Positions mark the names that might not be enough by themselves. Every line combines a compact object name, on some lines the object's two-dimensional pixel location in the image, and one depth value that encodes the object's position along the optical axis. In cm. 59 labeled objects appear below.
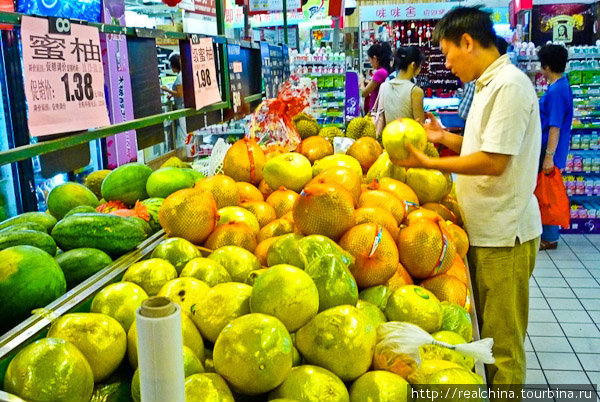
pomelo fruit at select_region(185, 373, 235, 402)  107
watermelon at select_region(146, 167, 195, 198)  225
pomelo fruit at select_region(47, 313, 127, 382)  116
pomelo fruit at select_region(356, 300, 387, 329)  146
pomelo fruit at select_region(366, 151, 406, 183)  265
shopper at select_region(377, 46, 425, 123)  493
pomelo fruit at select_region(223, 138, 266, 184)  261
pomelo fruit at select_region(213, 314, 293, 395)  113
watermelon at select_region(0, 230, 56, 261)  157
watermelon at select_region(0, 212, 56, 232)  186
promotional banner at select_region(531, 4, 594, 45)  874
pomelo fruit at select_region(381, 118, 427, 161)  238
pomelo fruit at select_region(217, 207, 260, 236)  204
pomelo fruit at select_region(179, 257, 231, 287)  154
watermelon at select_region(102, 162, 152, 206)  226
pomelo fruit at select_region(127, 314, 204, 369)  124
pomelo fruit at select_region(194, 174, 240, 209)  224
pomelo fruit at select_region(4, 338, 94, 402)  101
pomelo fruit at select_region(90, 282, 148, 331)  133
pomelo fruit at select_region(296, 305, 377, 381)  125
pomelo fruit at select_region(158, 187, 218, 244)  186
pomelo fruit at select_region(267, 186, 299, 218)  233
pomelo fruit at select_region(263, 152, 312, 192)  249
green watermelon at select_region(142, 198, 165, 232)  208
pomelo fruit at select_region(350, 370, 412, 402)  120
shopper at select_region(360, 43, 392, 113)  687
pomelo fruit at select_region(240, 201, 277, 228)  221
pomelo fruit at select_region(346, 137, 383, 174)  302
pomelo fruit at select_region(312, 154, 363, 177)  270
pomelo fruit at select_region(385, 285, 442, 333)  151
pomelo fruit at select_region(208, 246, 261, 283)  166
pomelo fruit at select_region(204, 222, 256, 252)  188
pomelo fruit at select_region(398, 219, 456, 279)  188
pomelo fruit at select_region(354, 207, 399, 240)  195
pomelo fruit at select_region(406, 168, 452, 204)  256
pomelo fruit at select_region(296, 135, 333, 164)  306
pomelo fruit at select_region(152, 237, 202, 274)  168
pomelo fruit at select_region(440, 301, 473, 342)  160
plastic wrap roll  69
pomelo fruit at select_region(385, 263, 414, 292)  177
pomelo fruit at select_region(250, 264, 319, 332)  129
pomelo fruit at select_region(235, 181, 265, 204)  242
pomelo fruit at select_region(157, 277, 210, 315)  138
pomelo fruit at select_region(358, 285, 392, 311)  163
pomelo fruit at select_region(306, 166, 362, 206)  223
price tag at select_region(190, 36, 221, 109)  254
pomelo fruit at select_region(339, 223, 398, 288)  171
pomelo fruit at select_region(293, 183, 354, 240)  181
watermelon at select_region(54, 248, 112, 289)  159
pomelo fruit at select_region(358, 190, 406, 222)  215
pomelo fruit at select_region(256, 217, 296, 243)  199
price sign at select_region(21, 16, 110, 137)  137
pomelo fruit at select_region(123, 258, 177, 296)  151
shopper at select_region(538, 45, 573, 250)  549
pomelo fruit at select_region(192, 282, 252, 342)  133
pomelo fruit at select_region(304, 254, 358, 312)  141
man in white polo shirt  228
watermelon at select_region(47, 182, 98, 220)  210
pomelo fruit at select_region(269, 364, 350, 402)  115
